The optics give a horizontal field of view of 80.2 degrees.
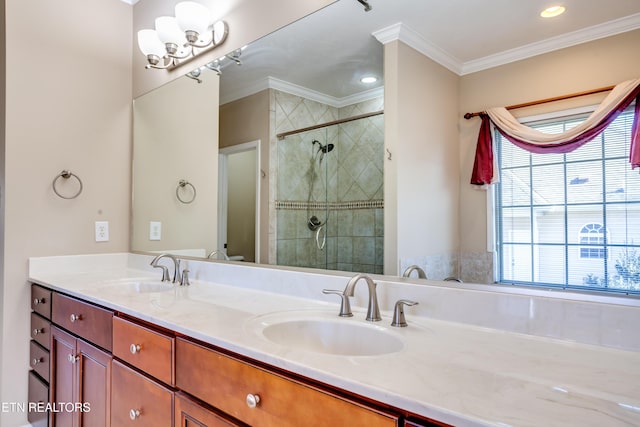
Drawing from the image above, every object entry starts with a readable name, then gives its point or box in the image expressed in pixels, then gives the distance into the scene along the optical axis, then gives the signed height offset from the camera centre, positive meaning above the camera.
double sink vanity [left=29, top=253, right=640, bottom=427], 0.65 -0.29
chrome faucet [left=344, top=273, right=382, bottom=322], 1.13 -0.24
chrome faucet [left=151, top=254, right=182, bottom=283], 1.89 -0.25
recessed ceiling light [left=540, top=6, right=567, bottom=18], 0.93 +0.52
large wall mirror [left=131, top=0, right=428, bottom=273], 1.34 +0.32
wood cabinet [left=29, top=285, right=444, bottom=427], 0.77 -0.45
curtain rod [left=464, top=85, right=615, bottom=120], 0.87 +0.31
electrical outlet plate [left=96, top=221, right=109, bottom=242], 2.31 -0.05
